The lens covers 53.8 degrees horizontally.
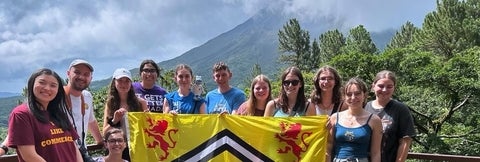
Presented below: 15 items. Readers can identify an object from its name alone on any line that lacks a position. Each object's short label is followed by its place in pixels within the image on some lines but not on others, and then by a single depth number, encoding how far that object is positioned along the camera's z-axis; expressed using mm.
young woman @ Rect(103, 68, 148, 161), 4547
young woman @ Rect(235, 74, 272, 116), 4441
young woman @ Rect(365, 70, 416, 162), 3826
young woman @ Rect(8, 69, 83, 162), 2836
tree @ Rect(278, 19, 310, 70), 50000
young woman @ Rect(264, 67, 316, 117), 4137
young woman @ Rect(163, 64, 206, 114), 4871
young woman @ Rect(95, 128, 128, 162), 4211
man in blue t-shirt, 4895
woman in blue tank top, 3633
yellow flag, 4211
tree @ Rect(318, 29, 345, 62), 49050
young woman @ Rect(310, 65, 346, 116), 4180
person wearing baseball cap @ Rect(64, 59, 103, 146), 3984
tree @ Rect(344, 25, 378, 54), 42750
